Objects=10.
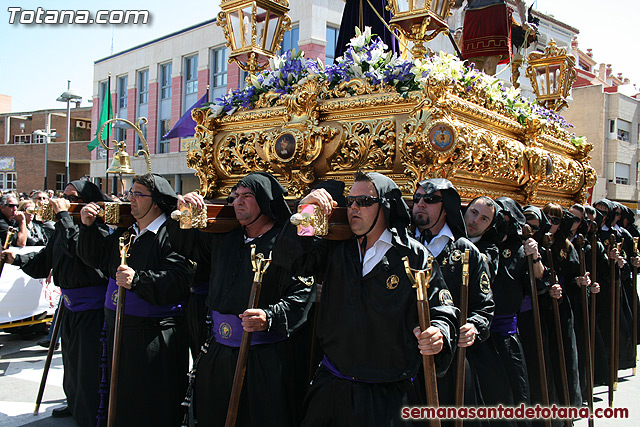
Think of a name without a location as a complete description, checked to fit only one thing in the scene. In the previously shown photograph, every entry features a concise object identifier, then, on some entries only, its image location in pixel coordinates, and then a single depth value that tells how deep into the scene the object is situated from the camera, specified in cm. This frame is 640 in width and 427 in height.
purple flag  1324
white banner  657
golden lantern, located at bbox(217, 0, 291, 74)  492
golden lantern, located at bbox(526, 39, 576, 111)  699
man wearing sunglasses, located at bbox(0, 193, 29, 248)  674
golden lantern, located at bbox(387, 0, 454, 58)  389
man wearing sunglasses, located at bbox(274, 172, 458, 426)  249
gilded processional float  360
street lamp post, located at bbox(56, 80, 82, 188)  1655
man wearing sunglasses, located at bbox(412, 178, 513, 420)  315
